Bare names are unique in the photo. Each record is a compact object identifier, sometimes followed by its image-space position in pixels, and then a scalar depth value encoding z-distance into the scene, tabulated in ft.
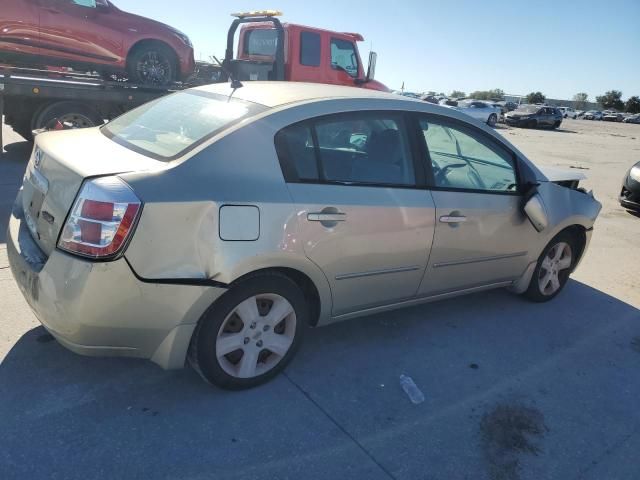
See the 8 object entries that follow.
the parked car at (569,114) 202.53
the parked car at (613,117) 209.15
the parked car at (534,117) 101.81
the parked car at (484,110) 94.17
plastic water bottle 9.16
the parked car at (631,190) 24.90
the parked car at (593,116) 205.87
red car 23.68
